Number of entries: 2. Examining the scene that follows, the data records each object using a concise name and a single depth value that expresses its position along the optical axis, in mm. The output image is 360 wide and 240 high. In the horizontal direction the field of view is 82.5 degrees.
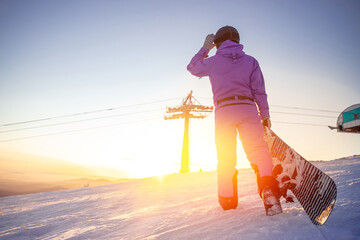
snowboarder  2287
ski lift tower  24500
